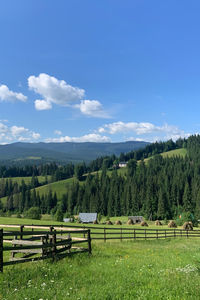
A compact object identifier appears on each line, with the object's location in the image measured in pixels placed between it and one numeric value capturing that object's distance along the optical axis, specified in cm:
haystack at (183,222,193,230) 5905
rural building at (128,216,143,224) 10106
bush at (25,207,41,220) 9802
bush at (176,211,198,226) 7850
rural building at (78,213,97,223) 10550
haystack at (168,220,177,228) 6838
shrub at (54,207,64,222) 9479
